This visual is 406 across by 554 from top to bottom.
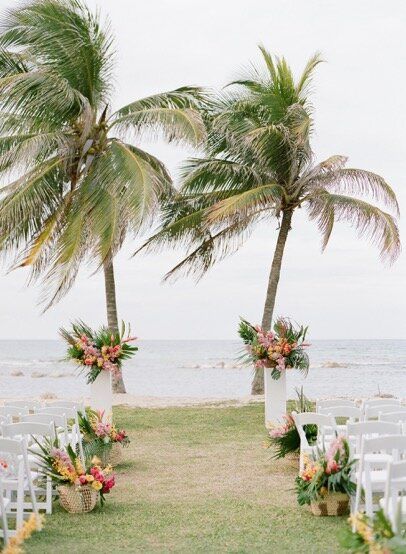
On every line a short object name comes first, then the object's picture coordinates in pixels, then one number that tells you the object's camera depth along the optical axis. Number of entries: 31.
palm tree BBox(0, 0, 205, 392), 19.50
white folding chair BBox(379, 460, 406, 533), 6.58
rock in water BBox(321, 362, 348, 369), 58.62
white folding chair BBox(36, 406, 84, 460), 11.89
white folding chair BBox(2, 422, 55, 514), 9.40
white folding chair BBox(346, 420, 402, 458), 8.79
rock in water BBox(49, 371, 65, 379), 54.53
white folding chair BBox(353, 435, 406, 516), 7.81
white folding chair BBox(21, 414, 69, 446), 10.34
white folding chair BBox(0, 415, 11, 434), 10.83
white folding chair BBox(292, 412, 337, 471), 10.38
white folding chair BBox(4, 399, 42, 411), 13.26
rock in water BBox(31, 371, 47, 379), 54.42
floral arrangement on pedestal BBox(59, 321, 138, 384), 15.78
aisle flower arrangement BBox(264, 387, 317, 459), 12.81
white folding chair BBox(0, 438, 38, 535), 8.28
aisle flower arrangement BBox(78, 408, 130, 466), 12.91
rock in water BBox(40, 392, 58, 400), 30.34
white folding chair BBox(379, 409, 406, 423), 10.61
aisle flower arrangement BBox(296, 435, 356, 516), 9.43
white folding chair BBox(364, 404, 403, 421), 11.58
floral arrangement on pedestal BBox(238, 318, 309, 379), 17.03
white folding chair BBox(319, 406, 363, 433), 11.07
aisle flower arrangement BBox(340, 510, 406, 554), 5.01
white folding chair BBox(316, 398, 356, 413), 12.52
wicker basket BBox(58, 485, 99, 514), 9.91
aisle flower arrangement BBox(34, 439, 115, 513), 9.89
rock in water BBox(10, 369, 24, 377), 56.19
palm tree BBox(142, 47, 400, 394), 22.81
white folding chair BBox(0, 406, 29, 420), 11.69
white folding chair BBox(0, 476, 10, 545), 7.30
